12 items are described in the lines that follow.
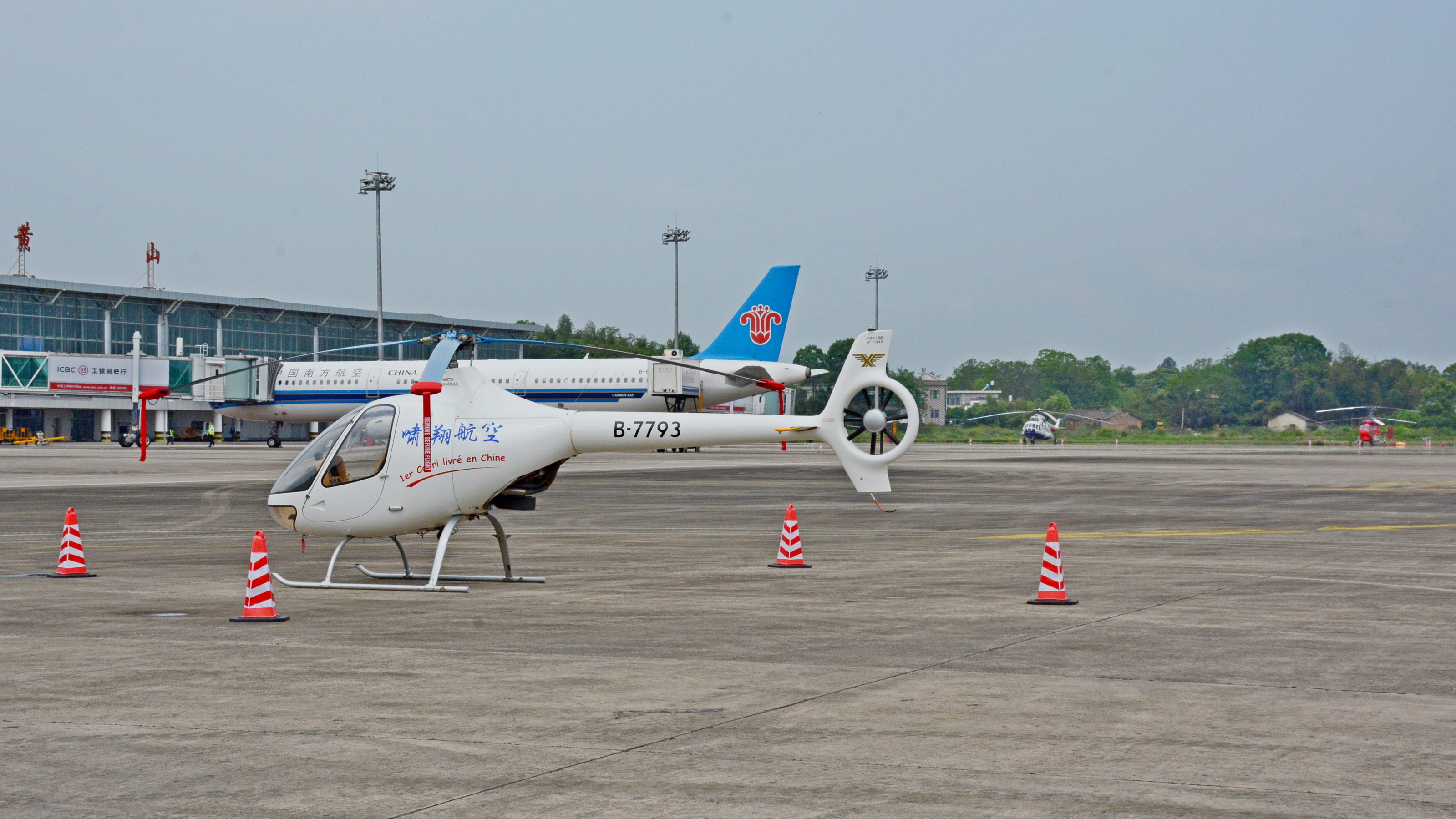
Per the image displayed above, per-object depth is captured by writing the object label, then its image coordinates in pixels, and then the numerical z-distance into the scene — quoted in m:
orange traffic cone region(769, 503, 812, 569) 18.17
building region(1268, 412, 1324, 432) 176.25
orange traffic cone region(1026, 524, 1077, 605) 14.59
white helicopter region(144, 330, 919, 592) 16.88
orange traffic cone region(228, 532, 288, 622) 13.42
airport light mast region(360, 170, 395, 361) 76.38
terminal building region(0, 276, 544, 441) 93.81
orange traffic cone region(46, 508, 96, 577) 17.64
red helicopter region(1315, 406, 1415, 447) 95.19
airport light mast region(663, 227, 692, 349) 99.08
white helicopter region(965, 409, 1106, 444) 107.50
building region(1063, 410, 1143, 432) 192.69
